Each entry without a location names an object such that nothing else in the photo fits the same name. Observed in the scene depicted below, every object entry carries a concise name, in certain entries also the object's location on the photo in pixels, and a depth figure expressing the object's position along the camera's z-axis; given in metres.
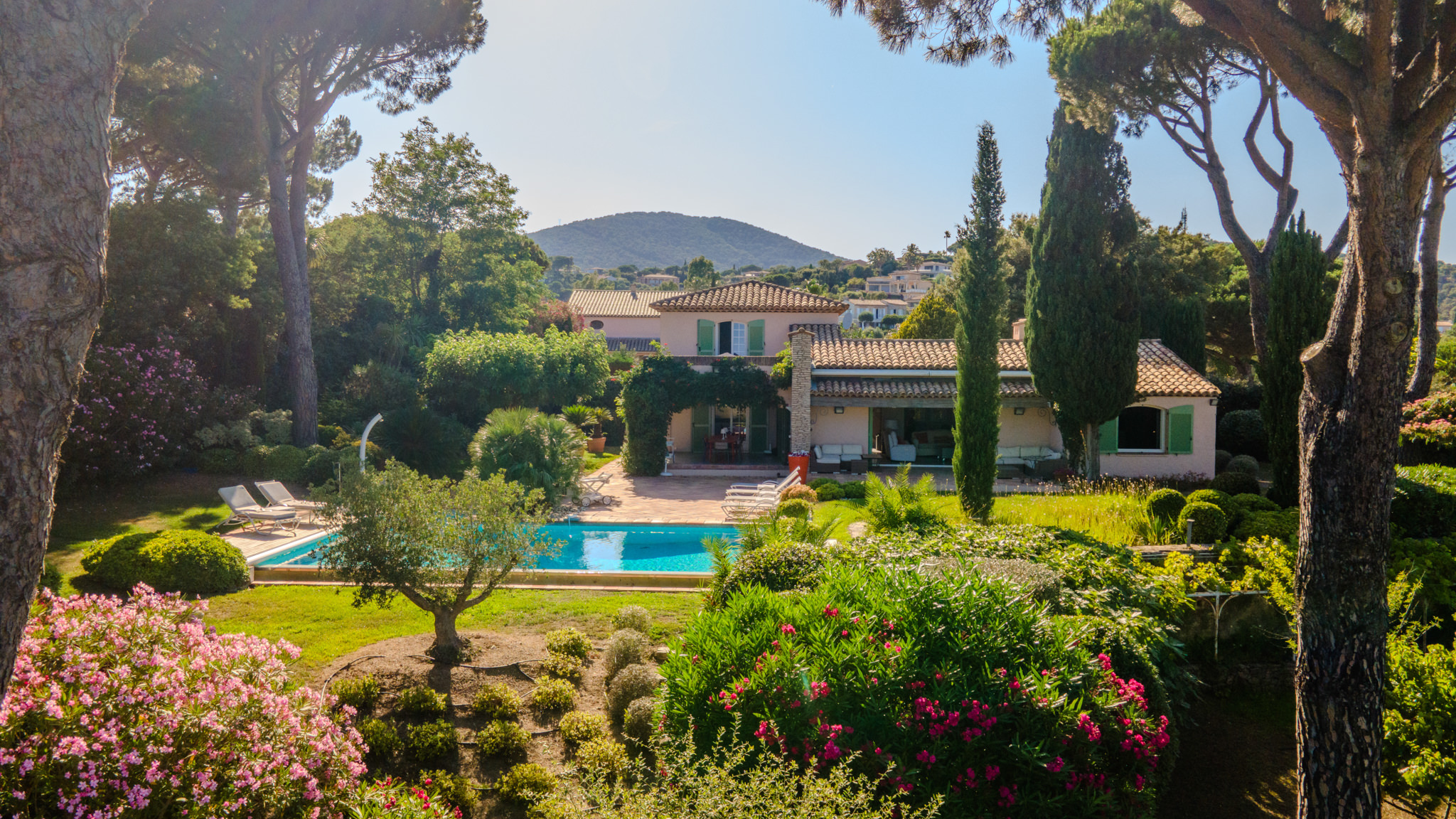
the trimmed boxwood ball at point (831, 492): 17.09
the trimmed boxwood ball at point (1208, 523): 9.97
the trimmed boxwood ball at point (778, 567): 7.43
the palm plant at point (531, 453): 16.27
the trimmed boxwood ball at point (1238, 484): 14.24
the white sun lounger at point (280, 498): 15.06
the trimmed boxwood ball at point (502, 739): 6.05
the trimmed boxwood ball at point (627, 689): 6.79
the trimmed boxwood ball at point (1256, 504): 10.89
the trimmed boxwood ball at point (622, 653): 7.41
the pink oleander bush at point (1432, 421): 13.77
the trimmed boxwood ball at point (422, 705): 6.61
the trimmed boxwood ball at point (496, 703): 6.58
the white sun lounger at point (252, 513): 14.28
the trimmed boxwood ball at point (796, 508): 14.33
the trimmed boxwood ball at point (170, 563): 9.58
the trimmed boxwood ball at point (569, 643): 7.98
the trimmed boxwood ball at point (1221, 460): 20.28
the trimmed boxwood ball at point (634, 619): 8.43
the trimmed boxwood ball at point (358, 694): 6.61
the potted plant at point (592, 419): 24.70
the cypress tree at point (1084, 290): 17.91
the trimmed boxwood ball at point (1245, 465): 18.80
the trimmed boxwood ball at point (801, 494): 16.41
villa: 19.95
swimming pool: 13.45
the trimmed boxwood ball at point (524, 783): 5.50
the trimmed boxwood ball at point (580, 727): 6.30
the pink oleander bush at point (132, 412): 14.23
